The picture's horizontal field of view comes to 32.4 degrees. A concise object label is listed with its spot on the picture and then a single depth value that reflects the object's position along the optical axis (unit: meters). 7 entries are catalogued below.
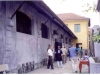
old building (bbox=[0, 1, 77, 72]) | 6.91
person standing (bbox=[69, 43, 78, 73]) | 9.61
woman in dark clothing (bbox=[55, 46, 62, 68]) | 11.60
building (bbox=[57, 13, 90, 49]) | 32.38
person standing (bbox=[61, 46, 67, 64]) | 13.72
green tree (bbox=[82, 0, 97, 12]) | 15.84
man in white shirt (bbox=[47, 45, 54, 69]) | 11.05
